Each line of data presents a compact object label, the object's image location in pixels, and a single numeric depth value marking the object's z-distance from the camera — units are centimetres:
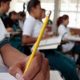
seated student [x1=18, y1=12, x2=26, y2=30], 397
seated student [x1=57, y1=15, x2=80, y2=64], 255
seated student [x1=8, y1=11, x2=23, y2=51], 185
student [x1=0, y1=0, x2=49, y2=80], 41
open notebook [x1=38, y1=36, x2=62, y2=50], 150
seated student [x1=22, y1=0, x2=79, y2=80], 161
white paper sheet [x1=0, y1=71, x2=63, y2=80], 51
